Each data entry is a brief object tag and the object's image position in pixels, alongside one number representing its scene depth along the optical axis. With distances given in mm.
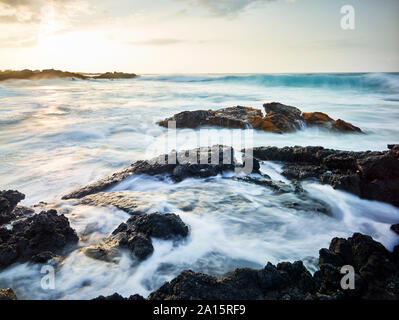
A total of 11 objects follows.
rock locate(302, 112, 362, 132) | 10391
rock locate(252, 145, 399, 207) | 4492
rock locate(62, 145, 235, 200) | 5418
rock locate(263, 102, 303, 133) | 10422
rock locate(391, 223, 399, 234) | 3716
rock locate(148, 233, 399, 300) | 2450
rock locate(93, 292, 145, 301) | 2293
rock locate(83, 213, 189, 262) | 3208
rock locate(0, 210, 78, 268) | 3135
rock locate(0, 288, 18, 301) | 2408
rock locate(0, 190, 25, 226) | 3970
